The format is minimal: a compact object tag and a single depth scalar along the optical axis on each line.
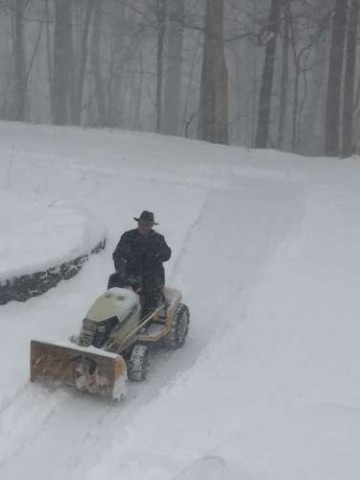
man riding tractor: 15.00
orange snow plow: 12.53
